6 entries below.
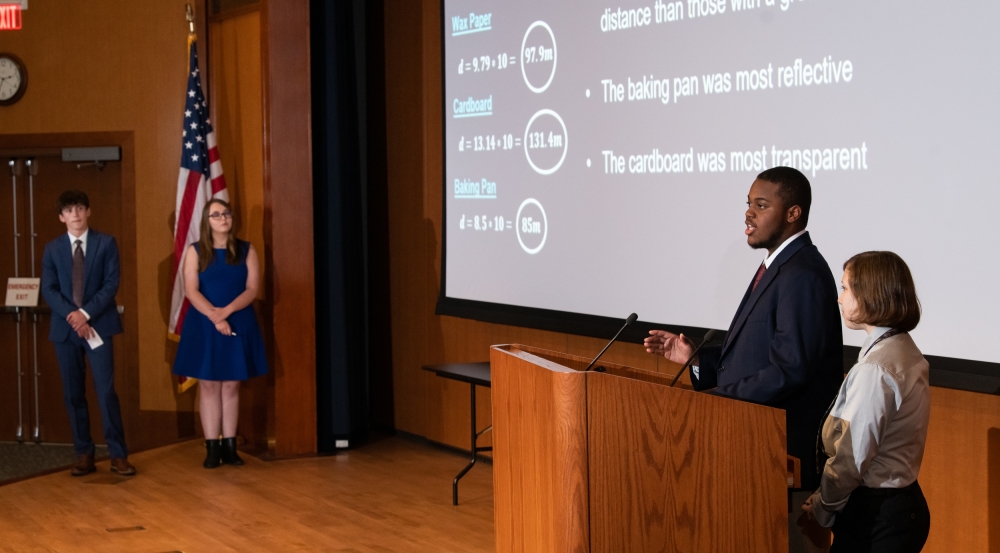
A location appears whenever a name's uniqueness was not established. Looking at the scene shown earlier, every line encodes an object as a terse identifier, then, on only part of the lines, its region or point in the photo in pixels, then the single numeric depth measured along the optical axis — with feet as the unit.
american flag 21.97
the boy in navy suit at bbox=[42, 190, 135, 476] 18.79
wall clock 24.81
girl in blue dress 19.65
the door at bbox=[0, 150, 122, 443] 24.86
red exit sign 22.36
